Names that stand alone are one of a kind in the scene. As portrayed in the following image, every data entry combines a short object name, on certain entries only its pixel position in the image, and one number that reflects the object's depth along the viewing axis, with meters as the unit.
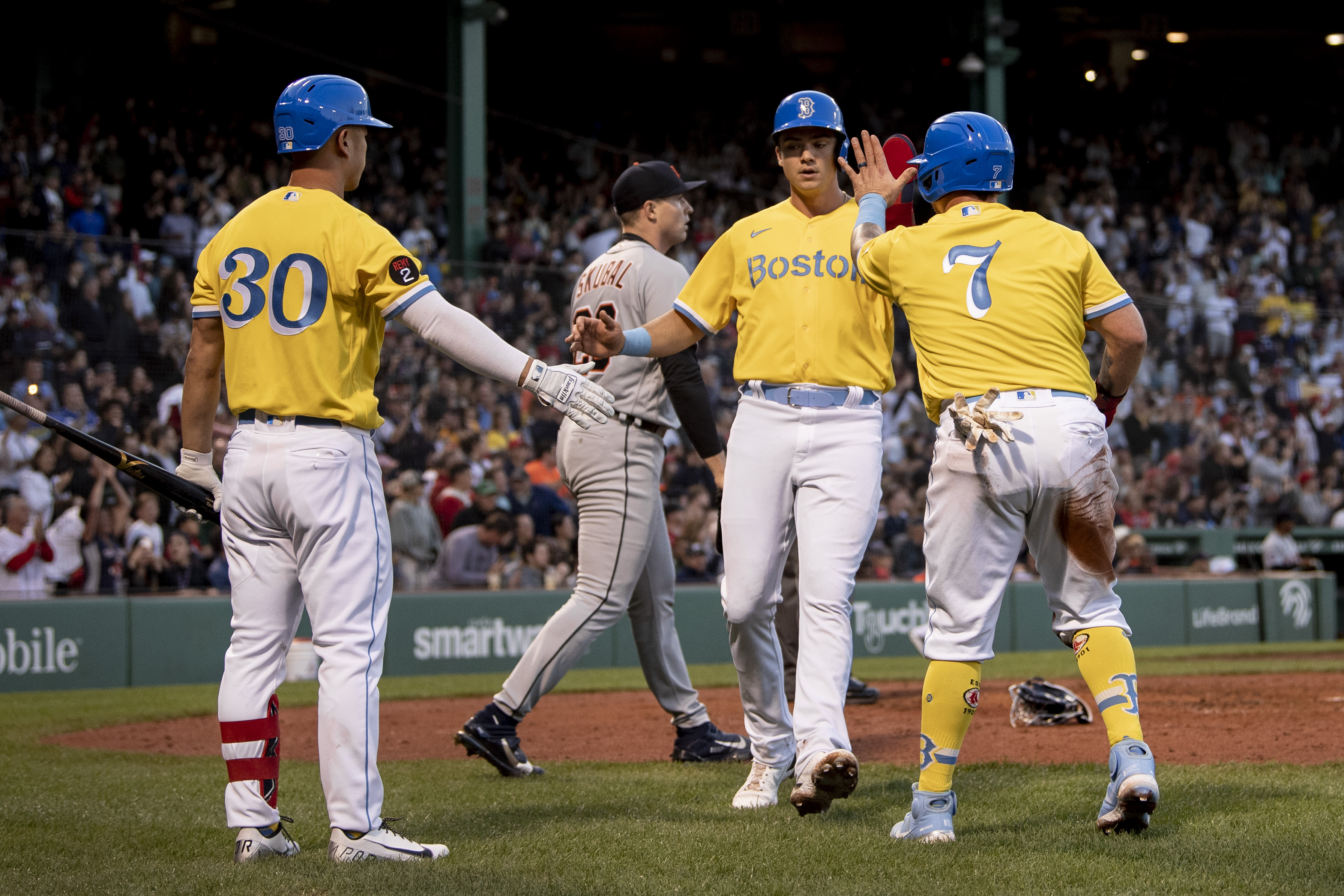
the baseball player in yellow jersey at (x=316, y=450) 7.71
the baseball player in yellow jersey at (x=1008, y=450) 7.91
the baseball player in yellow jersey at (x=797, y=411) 9.01
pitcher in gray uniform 11.18
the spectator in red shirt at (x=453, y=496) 24.14
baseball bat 8.91
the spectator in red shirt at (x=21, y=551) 20.33
